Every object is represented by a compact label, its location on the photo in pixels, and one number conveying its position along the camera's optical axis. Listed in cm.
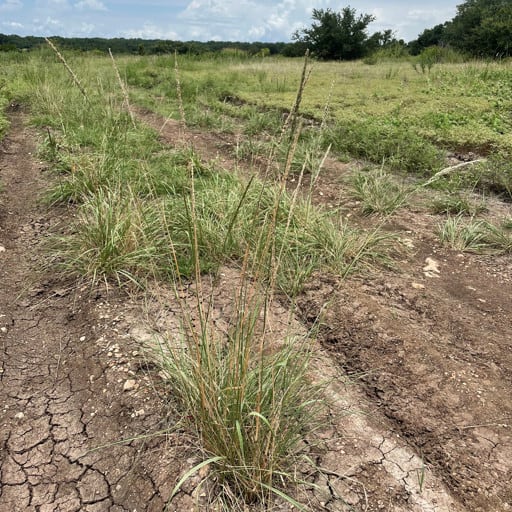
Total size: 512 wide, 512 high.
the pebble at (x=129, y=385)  182
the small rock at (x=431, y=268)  281
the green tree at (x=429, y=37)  3569
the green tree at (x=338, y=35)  2631
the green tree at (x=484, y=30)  1773
